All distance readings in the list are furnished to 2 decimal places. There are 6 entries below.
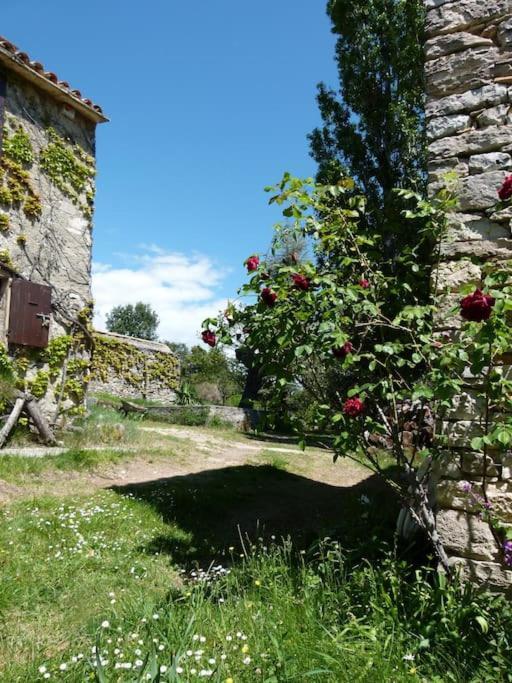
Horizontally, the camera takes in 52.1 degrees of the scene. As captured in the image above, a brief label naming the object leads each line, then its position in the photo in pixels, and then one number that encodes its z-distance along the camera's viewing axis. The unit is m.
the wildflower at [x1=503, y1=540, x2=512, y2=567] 2.60
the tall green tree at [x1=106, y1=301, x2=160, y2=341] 49.81
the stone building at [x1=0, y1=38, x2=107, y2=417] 7.99
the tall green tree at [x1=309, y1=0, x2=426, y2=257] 12.34
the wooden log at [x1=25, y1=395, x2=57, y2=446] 7.66
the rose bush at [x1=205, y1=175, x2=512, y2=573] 2.75
